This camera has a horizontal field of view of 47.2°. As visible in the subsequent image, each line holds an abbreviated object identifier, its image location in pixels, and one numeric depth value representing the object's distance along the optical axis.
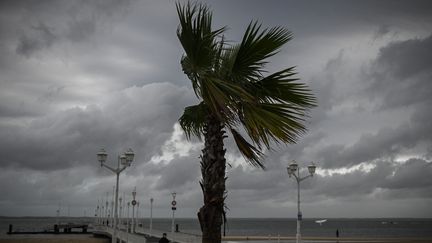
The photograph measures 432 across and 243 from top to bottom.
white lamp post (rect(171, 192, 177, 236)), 32.32
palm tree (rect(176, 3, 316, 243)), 6.17
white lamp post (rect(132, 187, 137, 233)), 35.11
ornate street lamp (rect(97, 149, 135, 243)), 18.58
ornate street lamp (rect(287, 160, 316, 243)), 20.23
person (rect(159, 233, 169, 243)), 19.52
